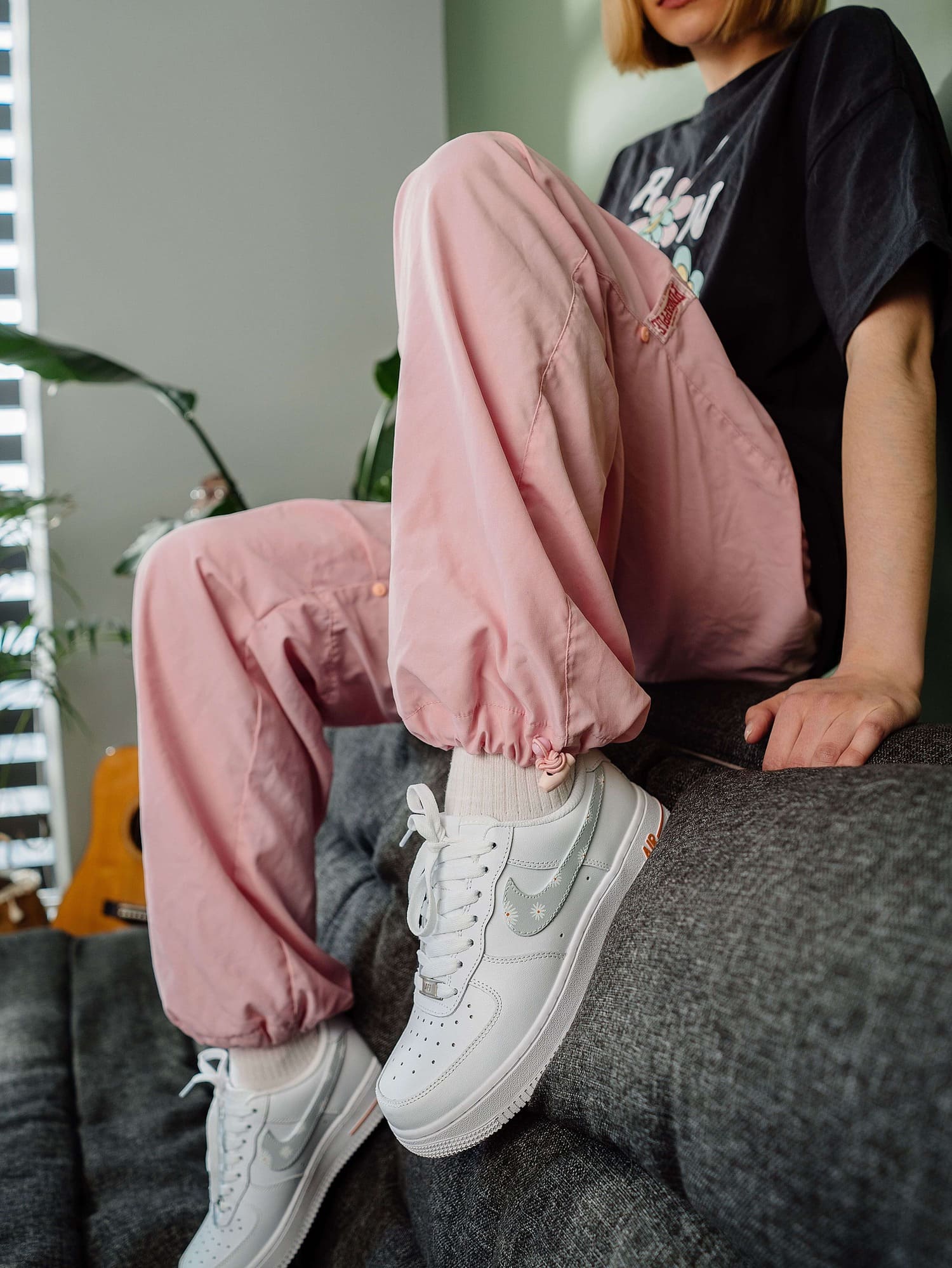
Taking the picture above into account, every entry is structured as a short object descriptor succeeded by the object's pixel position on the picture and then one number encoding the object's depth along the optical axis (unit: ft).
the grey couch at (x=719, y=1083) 1.07
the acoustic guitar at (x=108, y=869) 7.01
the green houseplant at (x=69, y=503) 6.03
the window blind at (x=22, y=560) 7.88
